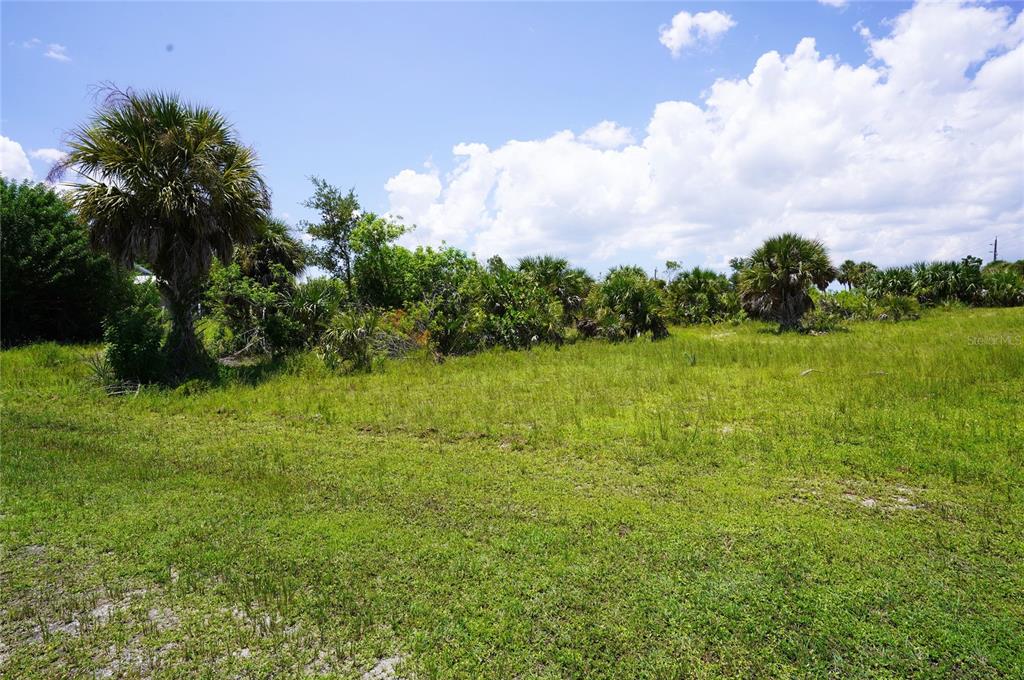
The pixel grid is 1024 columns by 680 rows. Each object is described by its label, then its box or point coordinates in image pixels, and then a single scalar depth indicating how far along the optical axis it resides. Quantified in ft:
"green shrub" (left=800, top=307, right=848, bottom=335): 67.77
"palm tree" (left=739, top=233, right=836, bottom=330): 68.28
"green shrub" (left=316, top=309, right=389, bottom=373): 44.96
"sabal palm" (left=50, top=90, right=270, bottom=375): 39.17
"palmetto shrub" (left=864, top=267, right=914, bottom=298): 94.12
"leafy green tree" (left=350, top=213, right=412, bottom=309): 63.72
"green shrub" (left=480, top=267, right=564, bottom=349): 58.08
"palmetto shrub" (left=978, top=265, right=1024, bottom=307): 88.74
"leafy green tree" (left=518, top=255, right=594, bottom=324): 72.02
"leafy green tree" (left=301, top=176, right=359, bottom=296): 73.82
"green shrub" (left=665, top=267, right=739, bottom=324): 84.89
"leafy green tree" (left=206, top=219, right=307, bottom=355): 49.06
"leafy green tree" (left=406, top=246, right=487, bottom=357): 54.19
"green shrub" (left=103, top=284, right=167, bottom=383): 37.35
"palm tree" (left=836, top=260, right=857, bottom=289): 136.98
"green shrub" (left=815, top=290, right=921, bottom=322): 76.59
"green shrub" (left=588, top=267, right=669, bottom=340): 63.93
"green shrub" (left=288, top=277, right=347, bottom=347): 50.24
